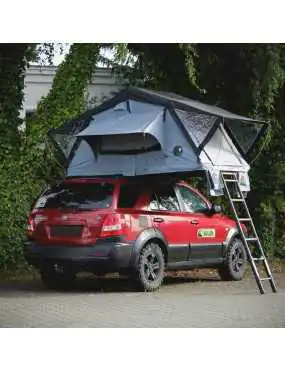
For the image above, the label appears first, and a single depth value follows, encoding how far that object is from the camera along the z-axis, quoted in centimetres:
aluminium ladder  1097
